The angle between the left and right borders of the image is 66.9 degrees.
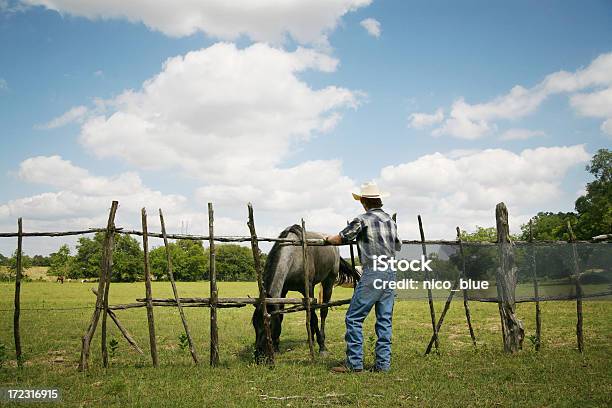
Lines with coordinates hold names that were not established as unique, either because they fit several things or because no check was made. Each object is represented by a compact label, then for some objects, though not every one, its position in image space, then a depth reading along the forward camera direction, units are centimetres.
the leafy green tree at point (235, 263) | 6444
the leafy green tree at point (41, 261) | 4991
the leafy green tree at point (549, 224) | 6496
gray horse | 889
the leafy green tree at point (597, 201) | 5420
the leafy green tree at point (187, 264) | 7112
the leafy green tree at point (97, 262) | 5325
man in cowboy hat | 739
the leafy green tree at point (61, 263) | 5272
